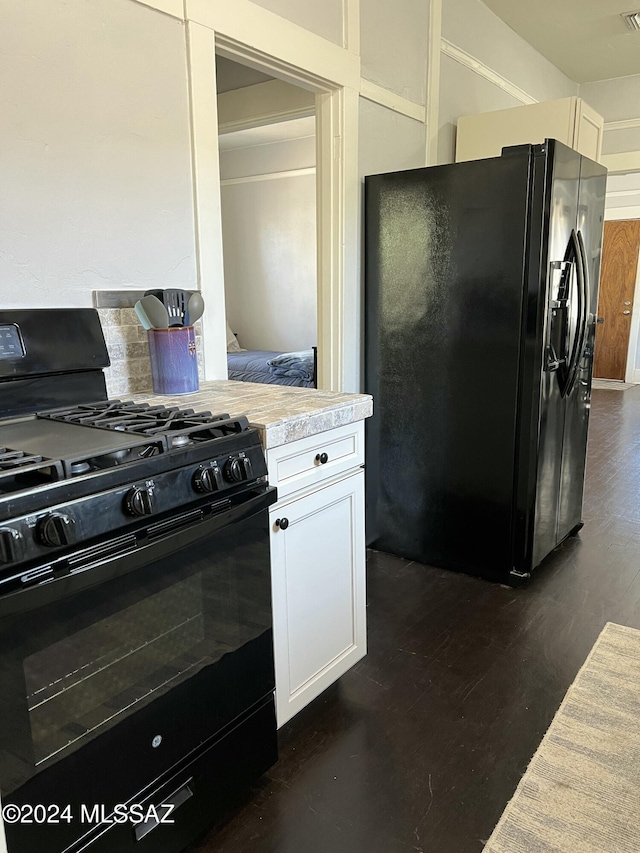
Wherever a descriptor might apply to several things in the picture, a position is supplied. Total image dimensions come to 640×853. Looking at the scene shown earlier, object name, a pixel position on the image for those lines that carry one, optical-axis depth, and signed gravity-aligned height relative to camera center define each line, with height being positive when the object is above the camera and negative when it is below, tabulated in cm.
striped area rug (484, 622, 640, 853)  145 -123
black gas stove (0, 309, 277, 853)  104 -60
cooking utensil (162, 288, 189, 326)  188 -2
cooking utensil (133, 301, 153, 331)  185 -5
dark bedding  505 -62
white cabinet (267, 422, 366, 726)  164 -75
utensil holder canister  189 -18
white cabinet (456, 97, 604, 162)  328 +88
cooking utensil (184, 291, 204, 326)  195 -3
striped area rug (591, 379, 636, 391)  761 -112
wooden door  769 -2
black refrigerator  247 -24
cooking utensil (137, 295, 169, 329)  184 -4
